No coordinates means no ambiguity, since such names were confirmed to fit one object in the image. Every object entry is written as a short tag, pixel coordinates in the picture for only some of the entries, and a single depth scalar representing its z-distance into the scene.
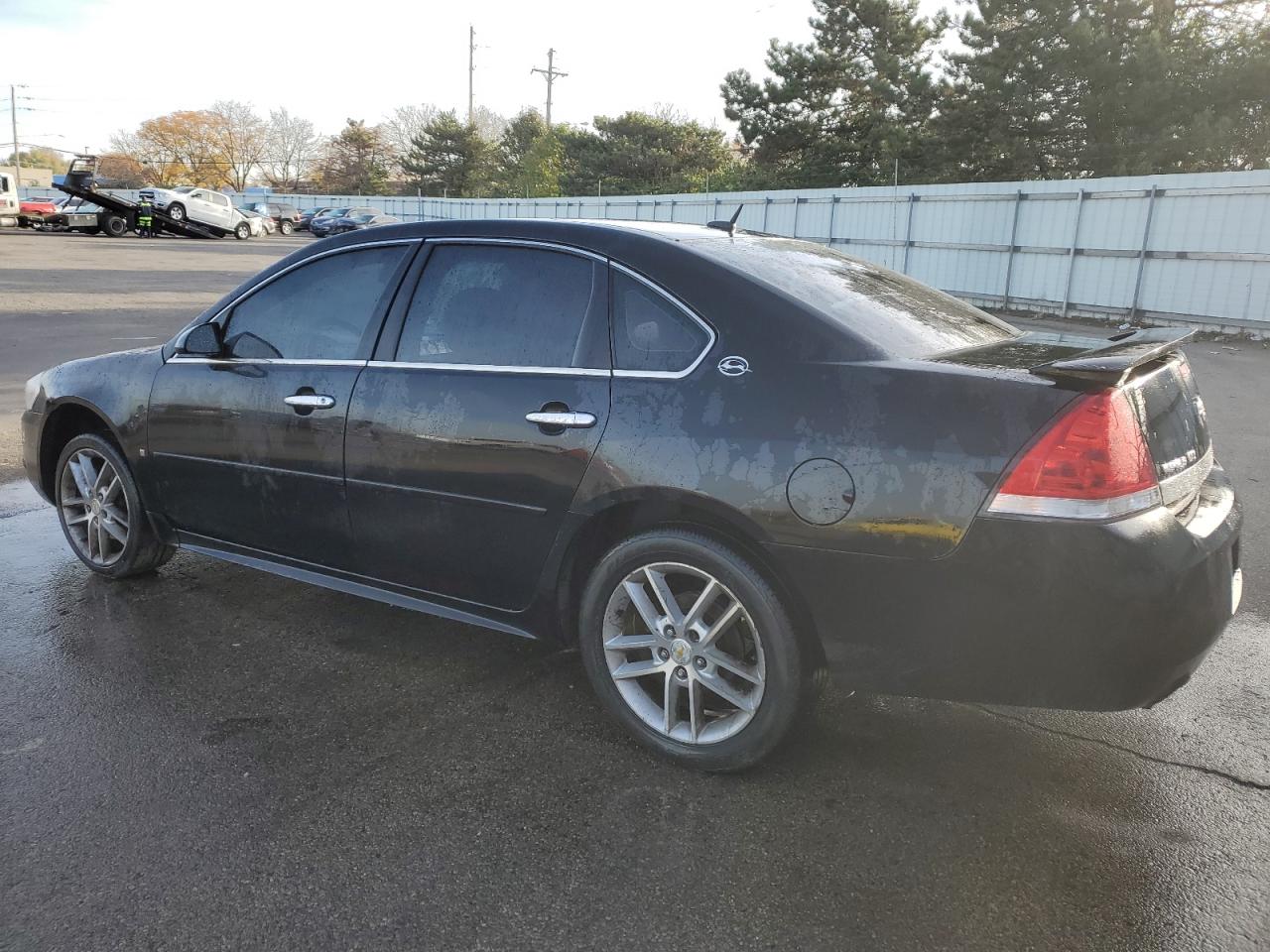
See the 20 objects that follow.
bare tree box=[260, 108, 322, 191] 100.06
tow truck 34.34
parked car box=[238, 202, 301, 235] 49.32
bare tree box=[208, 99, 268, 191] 94.19
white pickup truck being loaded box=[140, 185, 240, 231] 37.41
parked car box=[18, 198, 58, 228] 40.75
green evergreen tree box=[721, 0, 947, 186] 36.31
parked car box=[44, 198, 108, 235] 36.88
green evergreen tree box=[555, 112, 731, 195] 52.81
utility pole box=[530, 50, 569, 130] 70.75
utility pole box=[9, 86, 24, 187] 90.93
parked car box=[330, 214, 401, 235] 44.33
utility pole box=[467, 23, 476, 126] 73.81
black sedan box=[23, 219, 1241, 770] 2.48
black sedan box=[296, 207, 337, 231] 49.16
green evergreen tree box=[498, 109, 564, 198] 60.56
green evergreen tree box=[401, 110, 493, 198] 72.44
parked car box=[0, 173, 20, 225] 41.28
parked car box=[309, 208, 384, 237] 46.59
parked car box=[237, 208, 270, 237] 42.22
